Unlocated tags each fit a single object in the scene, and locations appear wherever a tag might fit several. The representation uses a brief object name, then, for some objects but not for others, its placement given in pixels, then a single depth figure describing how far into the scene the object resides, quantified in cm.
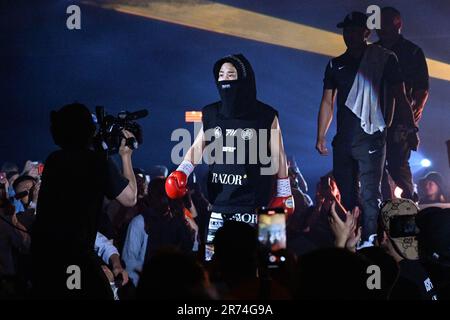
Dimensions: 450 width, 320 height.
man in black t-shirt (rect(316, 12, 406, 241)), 1145
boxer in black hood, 1161
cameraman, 664
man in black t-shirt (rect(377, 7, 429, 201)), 1135
